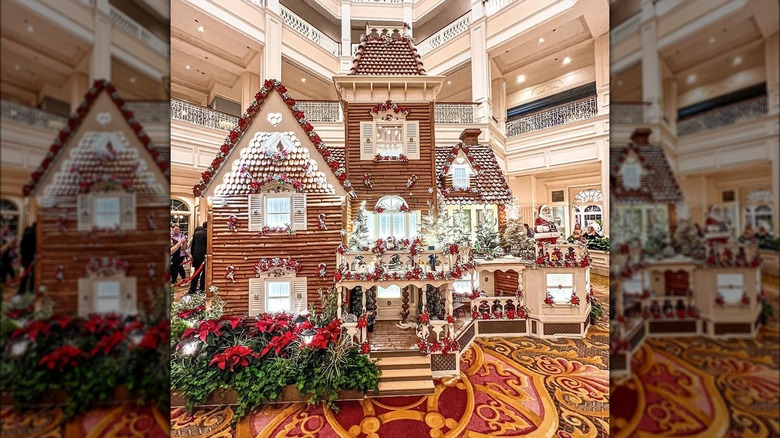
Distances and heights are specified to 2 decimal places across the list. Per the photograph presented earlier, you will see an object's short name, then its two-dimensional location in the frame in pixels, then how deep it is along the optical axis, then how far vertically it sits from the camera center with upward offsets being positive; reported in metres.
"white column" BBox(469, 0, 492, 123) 6.12 +4.16
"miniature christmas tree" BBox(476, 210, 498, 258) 4.67 -0.33
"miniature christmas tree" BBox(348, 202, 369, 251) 3.63 -0.19
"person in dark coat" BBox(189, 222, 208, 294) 4.19 -0.46
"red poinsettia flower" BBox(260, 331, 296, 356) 2.79 -1.39
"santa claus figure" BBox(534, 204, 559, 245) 4.07 -0.15
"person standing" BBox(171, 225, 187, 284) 4.21 -0.52
